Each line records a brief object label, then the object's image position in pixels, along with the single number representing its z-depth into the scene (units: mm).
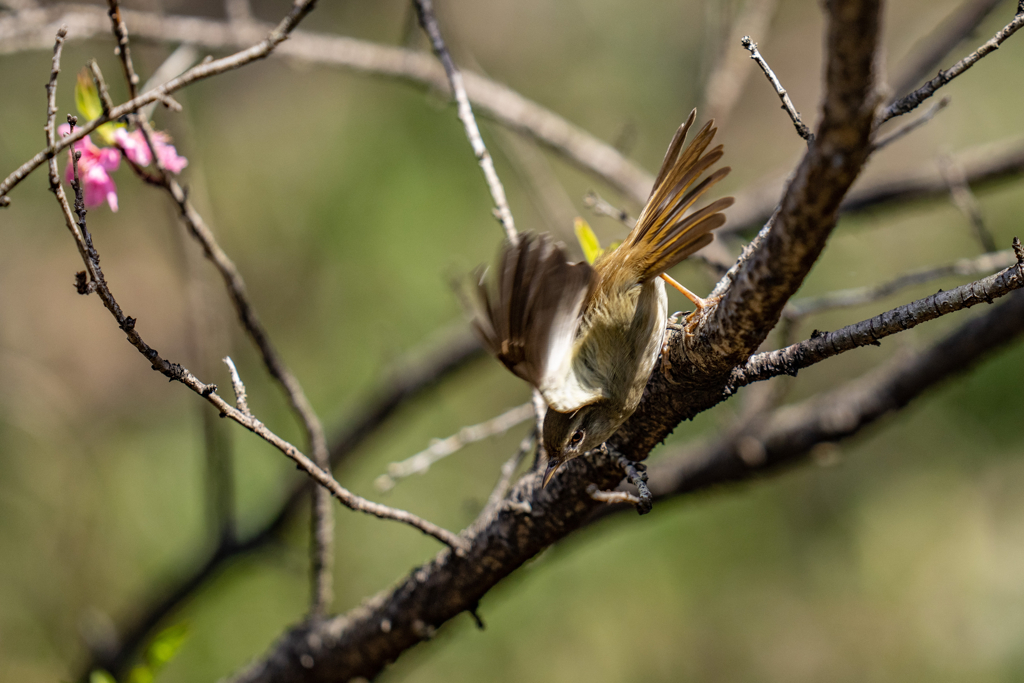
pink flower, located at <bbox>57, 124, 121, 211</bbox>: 5540
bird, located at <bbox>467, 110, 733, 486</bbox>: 5489
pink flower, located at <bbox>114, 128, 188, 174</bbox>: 5540
